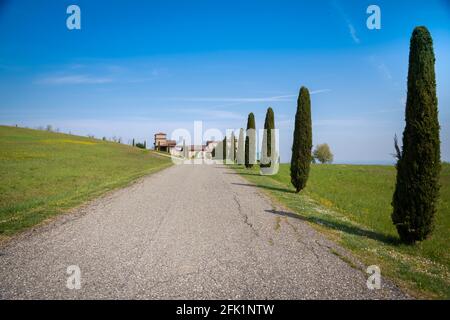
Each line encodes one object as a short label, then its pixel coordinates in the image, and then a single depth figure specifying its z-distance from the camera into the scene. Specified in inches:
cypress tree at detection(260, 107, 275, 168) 1173.1
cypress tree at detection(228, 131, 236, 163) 2036.9
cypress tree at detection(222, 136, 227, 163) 2538.6
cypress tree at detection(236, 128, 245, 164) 1716.3
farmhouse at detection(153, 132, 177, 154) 4465.6
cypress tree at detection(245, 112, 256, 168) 1496.2
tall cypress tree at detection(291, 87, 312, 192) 687.1
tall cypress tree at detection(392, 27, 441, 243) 295.0
